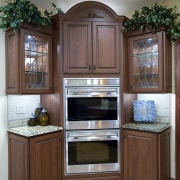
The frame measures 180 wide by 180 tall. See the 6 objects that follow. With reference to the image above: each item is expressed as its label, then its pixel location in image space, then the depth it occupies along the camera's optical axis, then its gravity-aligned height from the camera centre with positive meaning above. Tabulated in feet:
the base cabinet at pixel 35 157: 7.78 -2.68
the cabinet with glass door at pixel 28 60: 8.07 +1.14
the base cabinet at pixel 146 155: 8.50 -2.84
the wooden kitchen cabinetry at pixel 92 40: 8.93 +2.10
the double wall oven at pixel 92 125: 8.96 -1.59
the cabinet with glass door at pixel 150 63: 8.83 +1.10
